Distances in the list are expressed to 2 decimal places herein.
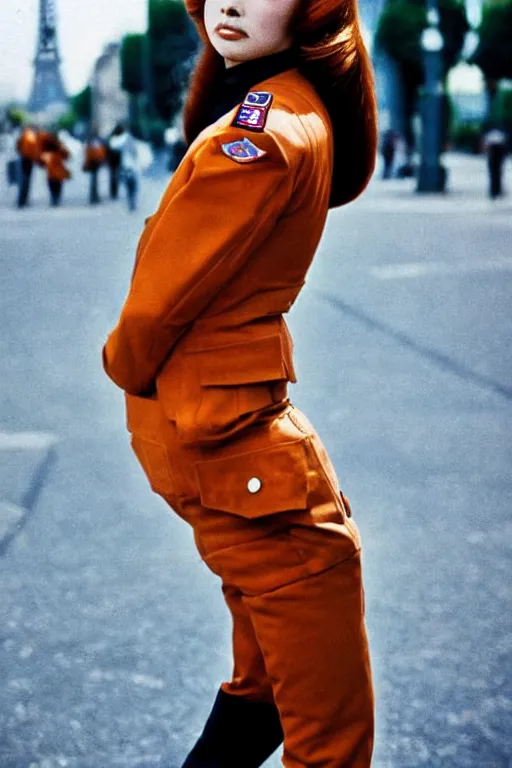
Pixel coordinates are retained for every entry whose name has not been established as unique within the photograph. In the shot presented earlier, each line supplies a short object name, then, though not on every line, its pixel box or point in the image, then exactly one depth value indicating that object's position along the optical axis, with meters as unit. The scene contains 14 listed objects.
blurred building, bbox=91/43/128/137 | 89.06
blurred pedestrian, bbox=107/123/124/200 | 26.78
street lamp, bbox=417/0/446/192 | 27.23
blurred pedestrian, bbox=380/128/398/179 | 36.88
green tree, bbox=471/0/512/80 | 50.66
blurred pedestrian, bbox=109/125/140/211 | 22.70
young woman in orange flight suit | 2.14
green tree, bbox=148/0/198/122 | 75.81
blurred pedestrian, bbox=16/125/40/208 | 23.30
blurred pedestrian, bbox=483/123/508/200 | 23.83
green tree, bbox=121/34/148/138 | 90.34
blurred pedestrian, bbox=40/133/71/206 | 23.72
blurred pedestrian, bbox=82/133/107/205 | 25.64
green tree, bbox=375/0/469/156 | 51.56
